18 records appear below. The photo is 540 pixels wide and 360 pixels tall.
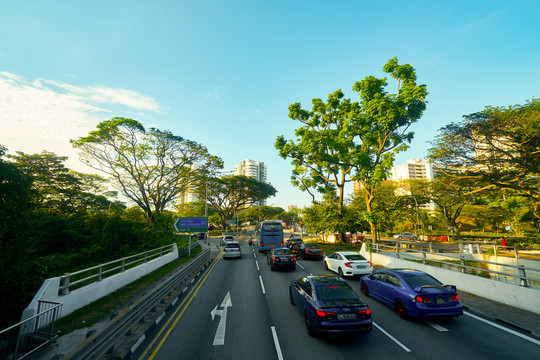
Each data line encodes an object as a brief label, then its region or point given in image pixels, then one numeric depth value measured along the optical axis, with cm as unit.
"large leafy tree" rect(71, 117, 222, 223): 2784
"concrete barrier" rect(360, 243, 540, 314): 853
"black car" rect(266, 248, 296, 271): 1688
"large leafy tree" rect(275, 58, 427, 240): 2158
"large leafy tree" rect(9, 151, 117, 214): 3254
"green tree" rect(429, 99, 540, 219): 1762
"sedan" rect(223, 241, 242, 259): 2333
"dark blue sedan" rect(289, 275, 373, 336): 654
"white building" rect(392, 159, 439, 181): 18124
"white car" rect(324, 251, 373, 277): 1437
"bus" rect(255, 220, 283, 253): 2639
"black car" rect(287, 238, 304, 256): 2514
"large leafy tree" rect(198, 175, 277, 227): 6725
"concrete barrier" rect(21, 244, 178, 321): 785
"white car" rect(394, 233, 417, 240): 5250
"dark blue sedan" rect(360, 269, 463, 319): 771
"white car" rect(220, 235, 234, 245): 3922
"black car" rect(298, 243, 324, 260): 2197
